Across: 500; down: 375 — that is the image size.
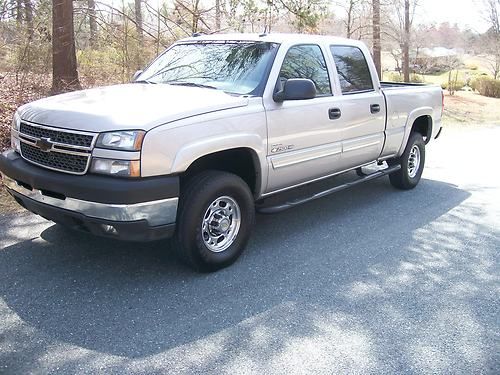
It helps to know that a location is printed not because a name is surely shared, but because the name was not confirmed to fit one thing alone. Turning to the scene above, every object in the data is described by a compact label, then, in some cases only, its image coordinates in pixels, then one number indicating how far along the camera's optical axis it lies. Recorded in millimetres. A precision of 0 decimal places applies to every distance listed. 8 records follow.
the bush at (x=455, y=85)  26838
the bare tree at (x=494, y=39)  28828
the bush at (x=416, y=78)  27872
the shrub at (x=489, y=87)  25438
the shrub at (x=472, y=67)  40622
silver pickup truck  3562
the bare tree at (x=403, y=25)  22041
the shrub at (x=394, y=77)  27244
